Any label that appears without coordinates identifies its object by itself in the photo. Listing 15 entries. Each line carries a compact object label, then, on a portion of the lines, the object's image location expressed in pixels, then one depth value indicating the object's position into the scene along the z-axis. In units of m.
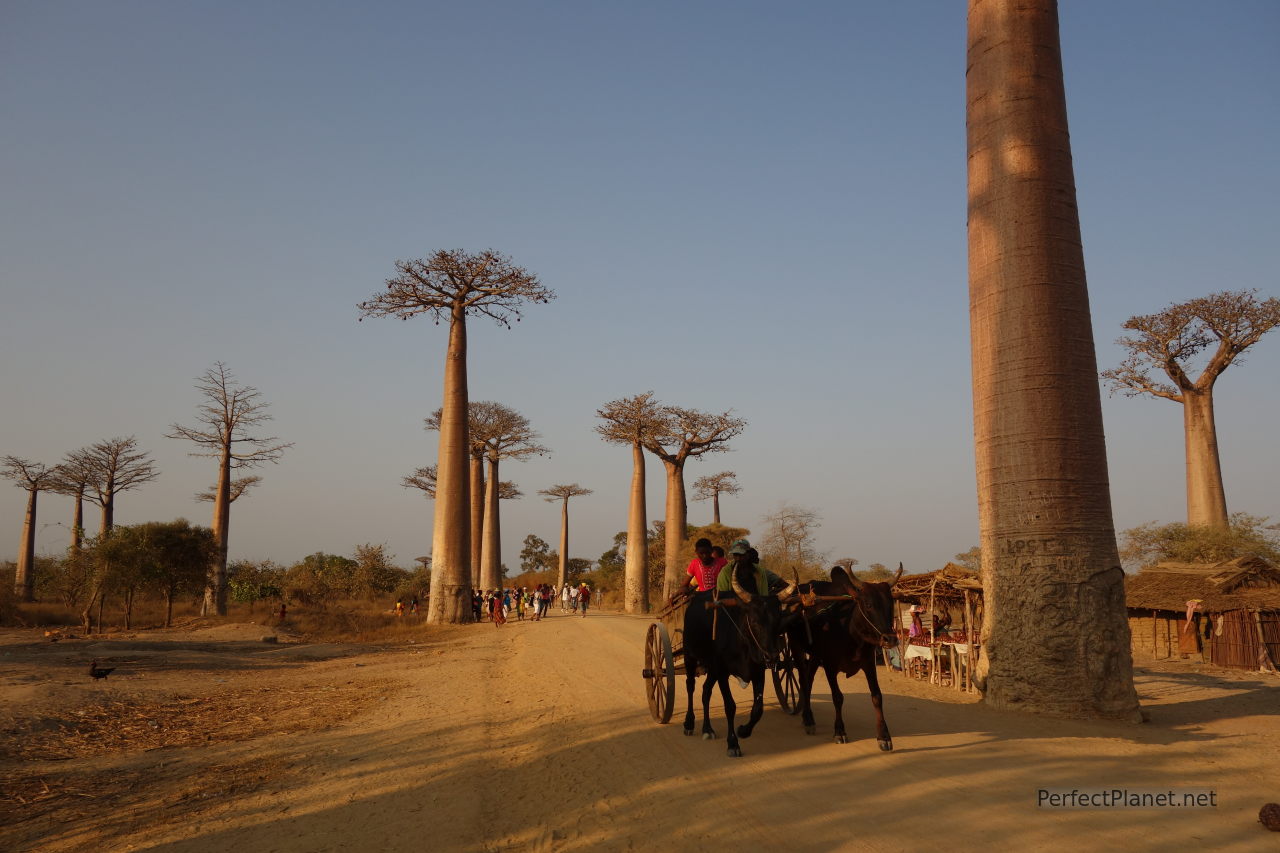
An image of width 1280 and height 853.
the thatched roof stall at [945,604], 11.59
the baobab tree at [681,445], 33.31
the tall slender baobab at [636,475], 33.38
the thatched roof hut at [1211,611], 15.47
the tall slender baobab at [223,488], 26.81
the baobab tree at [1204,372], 24.47
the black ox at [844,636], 5.96
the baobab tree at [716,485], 45.38
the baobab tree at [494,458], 41.00
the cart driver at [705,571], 7.55
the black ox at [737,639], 6.18
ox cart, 7.29
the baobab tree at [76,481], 34.78
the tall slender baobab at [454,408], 24.25
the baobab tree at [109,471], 34.12
